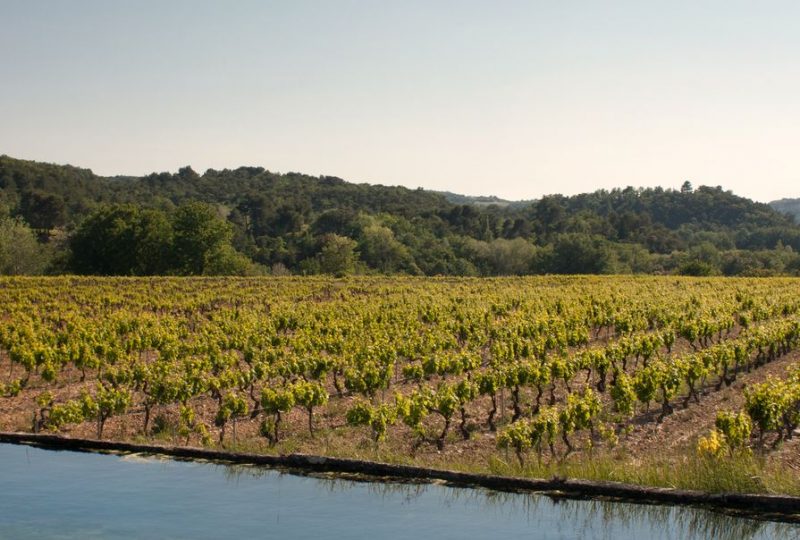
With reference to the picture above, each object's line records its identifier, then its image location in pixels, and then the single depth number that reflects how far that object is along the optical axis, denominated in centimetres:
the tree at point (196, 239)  8300
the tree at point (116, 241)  7944
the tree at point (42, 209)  11550
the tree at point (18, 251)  7931
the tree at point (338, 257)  9775
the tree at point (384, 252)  11400
